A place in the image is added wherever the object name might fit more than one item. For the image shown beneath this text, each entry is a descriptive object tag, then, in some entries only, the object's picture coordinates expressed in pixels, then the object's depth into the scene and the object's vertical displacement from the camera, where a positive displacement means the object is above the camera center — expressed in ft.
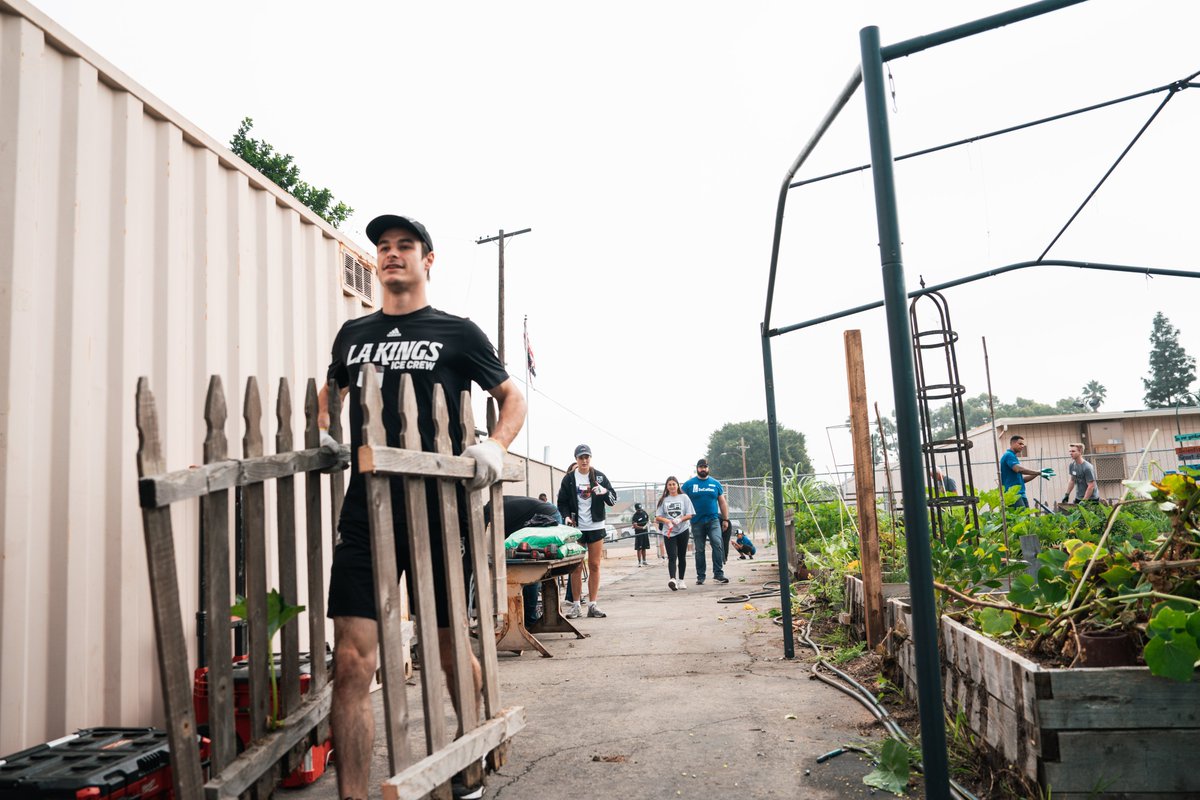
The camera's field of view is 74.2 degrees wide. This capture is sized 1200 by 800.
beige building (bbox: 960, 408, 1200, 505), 80.79 +3.56
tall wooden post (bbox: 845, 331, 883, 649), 16.16 -0.18
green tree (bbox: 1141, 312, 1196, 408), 235.61 +28.78
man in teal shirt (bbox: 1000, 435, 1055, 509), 31.45 +0.14
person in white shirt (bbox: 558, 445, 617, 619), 28.30 -0.29
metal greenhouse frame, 7.24 +0.97
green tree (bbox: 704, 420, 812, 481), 301.22 +16.20
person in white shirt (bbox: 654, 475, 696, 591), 37.09 -1.41
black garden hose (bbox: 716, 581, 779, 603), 29.53 -4.08
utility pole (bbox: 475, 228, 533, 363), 74.84 +26.30
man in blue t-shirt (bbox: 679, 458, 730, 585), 37.70 -1.03
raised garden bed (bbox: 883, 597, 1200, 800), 7.84 -2.63
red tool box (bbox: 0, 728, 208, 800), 7.04 -2.22
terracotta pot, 8.29 -1.91
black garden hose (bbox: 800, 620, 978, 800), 9.06 -3.54
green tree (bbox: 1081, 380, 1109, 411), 308.40 +28.92
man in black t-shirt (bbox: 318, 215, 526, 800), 8.56 +1.31
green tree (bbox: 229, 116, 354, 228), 77.46 +34.20
